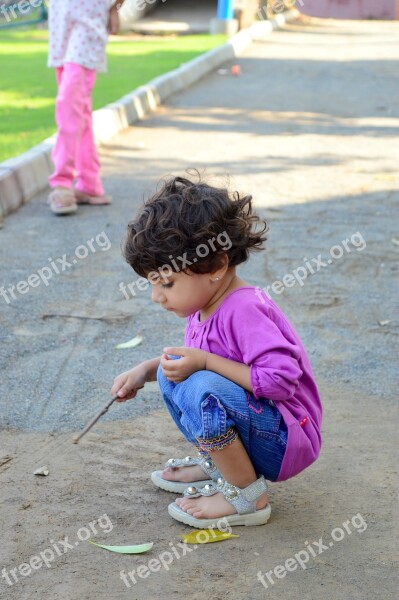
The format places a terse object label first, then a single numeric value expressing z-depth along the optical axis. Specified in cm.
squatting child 375
